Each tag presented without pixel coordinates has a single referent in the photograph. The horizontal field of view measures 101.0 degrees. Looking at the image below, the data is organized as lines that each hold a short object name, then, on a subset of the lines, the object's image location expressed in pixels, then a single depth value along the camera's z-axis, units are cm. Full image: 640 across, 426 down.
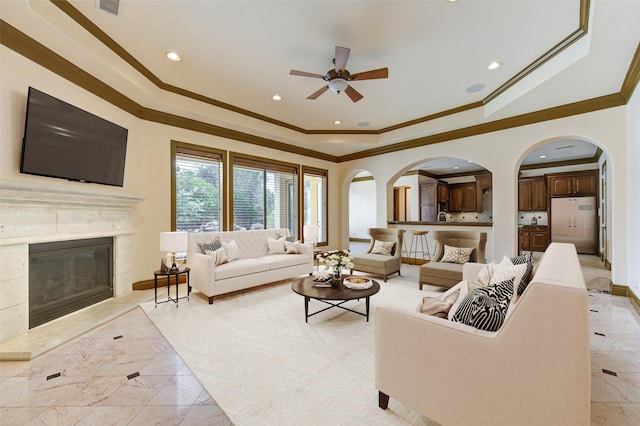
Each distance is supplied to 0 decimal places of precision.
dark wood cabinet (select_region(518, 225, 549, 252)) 808
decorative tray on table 318
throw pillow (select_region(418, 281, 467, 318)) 182
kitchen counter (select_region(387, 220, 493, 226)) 522
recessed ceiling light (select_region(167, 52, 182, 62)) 327
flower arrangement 334
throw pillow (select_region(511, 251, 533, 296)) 171
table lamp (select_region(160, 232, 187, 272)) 367
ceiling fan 291
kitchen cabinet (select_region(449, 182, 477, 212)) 941
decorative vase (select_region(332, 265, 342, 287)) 332
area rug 171
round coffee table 293
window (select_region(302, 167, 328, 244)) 703
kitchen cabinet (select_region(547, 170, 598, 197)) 745
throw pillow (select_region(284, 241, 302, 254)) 509
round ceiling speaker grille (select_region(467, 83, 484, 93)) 406
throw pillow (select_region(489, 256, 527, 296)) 177
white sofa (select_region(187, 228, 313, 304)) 376
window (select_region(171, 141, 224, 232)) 473
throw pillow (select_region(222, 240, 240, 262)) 436
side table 360
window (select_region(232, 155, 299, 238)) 557
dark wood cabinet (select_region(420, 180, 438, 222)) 931
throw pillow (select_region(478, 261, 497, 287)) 240
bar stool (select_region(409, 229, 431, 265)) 640
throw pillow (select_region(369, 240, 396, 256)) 523
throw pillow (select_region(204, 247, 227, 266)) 401
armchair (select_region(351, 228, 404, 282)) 482
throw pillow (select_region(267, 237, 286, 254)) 504
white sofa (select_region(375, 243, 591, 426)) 109
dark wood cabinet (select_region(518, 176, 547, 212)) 821
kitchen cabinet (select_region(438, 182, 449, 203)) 938
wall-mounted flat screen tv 272
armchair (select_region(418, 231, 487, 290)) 393
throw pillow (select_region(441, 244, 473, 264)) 423
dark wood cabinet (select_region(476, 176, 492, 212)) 898
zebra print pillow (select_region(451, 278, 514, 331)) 136
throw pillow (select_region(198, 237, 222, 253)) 411
